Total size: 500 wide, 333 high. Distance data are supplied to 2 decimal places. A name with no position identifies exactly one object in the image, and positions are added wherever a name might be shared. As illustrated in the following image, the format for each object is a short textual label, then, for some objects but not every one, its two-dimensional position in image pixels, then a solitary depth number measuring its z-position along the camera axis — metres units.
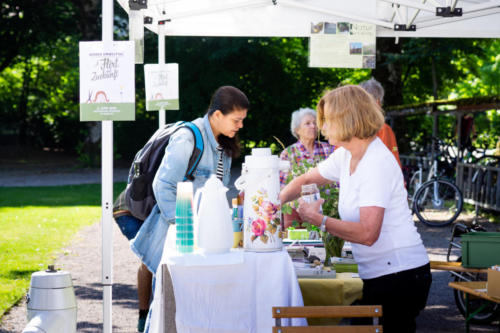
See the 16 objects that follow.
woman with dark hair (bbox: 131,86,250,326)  3.87
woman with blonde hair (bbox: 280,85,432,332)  2.99
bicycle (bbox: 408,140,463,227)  11.75
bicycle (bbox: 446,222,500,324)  5.45
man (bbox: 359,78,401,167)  5.60
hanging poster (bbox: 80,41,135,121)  3.98
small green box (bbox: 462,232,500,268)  4.74
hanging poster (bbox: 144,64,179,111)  5.84
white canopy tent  5.95
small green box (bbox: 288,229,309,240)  4.12
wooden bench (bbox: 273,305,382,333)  2.68
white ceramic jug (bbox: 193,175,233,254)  2.86
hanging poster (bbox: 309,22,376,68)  6.16
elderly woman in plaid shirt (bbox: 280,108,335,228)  6.58
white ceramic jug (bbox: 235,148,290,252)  2.93
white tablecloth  2.81
